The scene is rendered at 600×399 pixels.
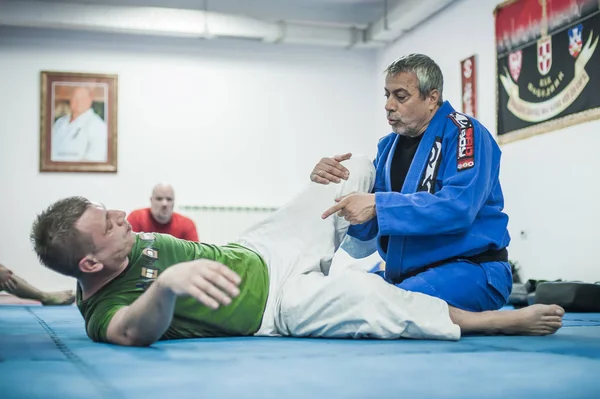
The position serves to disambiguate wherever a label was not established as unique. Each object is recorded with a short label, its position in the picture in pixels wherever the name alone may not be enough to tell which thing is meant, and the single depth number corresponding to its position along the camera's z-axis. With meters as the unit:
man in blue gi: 2.54
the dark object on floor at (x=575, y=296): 4.36
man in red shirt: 6.54
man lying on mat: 2.19
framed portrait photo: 7.58
